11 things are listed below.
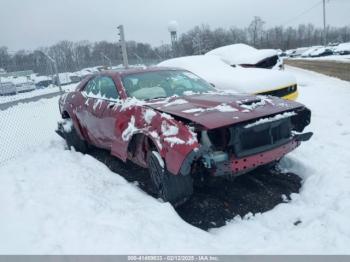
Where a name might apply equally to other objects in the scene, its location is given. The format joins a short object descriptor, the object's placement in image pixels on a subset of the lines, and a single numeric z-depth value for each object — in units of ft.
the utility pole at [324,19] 151.61
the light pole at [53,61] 34.64
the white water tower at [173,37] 67.61
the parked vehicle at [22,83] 36.18
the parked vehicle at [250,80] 21.04
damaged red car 10.75
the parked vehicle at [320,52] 127.09
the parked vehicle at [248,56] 32.35
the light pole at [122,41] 37.53
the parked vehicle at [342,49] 117.67
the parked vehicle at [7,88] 37.43
